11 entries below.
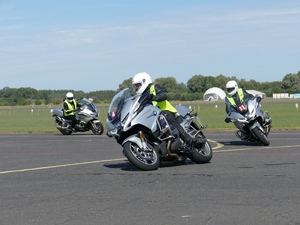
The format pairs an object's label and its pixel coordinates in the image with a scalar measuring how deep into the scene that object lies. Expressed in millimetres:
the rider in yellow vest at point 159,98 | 12625
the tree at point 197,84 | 142600
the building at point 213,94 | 126188
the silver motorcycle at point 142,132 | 12227
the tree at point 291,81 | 161375
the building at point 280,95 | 134900
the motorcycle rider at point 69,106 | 28109
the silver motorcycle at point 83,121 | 26919
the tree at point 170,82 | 125800
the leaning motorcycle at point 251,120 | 17250
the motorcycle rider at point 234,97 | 17703
